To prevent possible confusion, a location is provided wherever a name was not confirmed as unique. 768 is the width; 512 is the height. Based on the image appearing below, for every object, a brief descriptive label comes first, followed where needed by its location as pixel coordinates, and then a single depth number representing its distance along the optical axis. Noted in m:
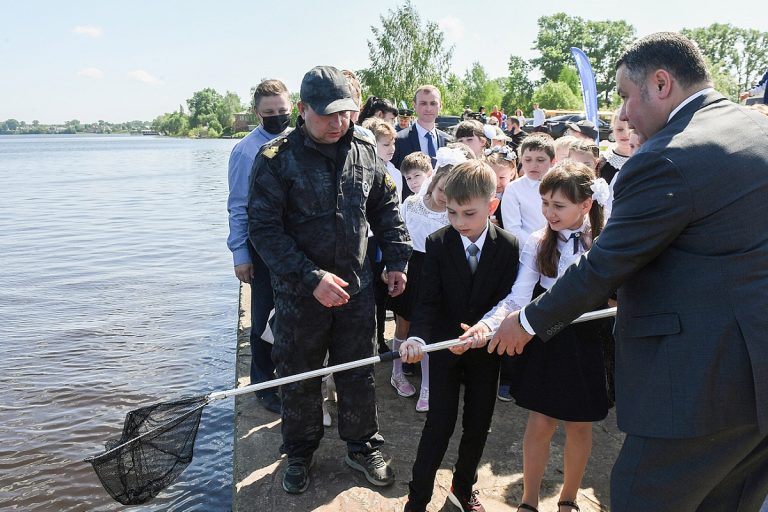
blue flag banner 10.08
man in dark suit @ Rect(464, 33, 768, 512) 1.85
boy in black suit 2.92
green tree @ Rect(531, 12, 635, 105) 81.56
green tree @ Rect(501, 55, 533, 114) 74.06
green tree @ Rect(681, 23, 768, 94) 79.50
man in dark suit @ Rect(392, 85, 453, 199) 5.90
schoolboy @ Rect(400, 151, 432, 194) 4.90
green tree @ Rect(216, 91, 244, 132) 144.38
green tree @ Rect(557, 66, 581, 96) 67.56
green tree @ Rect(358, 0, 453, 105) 42.88
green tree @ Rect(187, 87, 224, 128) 153.25
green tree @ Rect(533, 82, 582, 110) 60.22
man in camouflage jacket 3.13
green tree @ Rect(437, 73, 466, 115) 43.62
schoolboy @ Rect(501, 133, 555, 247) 4.39
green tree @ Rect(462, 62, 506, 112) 66.44
